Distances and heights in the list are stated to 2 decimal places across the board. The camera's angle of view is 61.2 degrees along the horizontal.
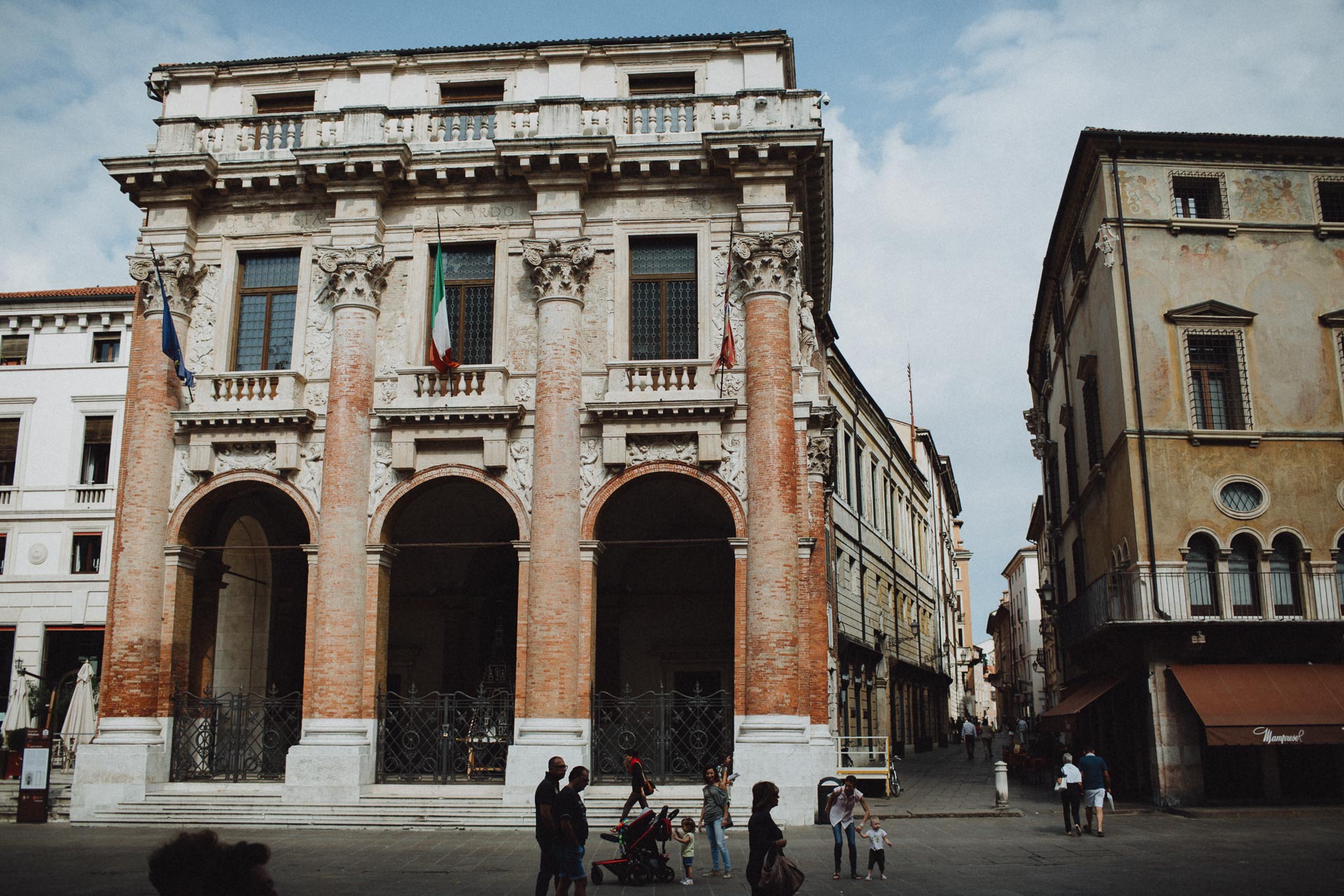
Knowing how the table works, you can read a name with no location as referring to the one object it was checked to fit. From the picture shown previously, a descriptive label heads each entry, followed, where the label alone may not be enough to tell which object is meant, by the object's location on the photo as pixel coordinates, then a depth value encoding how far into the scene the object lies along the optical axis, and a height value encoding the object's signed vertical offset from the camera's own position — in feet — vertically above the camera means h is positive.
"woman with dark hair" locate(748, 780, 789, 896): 32.58 -3.59
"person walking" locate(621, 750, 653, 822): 49.38 -3.83
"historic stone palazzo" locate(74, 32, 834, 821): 70.23 +20.42
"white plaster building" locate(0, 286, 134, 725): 110.63 +23.04
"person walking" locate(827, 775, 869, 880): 49.01 -4.79
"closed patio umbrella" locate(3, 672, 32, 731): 90.99 -0.72
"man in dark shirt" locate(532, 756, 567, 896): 36.45 -4.03
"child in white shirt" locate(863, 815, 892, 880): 47.98 -5.99
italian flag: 72.28 +22.96
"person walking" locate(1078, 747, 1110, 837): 63.57 -4.81
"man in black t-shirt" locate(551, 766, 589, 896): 36.17 -4.44
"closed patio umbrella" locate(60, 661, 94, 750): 82.79 -0.64
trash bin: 61.29 -5.20
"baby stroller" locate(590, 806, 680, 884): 48.06 -6.37
